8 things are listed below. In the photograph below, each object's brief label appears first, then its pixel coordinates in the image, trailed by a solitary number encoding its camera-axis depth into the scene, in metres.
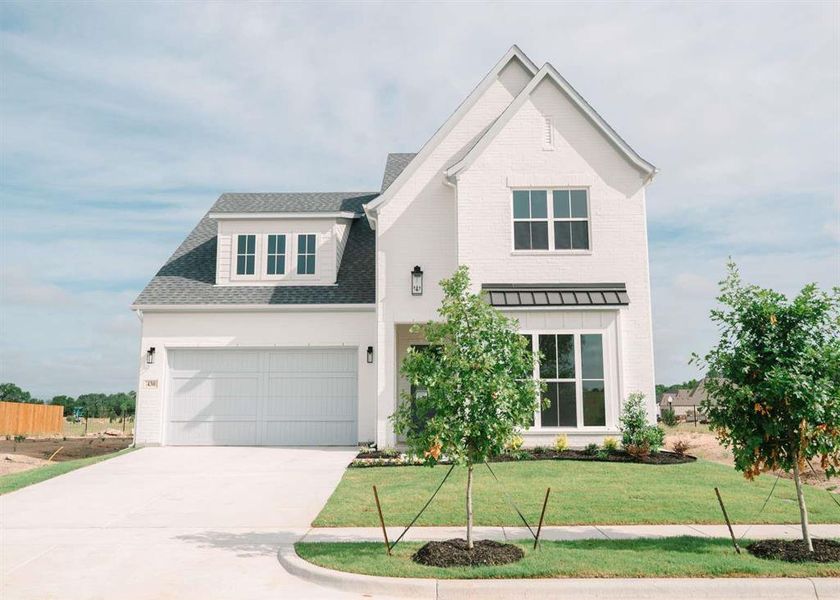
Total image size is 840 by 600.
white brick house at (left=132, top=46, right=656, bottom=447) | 16.47
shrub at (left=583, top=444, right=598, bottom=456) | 15.50
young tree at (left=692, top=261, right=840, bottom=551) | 7.67
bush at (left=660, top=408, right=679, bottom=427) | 28.80
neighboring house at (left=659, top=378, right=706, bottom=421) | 63.59
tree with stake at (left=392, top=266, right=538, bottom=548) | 7.68
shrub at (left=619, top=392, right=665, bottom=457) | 15.33
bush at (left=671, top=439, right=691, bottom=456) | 16.00
